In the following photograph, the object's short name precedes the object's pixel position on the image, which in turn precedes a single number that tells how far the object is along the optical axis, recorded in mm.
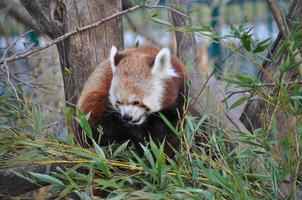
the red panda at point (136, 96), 6199
